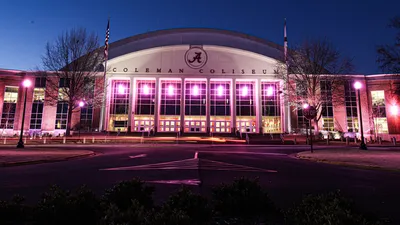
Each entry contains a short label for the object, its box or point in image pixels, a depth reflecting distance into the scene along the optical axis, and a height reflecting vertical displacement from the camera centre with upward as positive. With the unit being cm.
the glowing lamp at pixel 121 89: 4550 +875
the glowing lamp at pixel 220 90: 4607 +879
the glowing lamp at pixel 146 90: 4572 +867
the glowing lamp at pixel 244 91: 4634 +878
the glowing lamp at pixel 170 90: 4580 +872
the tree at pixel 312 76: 3297 +875
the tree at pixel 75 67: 3114 +915
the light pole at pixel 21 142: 1979 -86
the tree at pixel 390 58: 2245 +773
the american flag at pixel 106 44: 3635 +1456
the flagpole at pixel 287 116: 3913 +351
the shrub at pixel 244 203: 378 -121
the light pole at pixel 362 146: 2009 -100
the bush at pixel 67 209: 318 -113
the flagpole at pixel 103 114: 4241 +347
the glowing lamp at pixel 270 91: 4594 +875
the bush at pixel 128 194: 382 -109
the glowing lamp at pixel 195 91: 4578 +857
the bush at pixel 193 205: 326 -107
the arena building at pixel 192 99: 4309 +689
